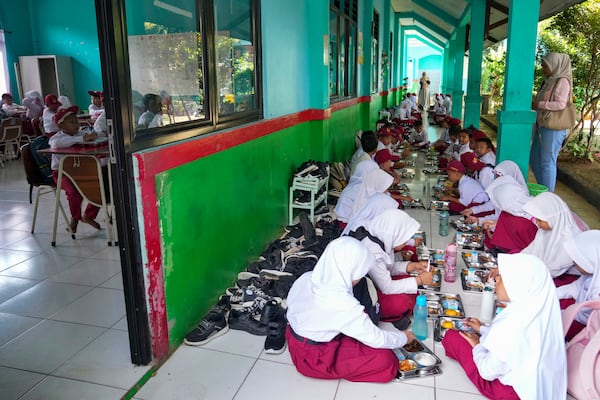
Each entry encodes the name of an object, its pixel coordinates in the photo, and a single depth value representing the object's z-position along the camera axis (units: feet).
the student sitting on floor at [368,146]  20.54
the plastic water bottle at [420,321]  10.00
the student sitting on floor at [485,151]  20.31
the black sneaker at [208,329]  9.94
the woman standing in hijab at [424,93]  63.98
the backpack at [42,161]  16.36
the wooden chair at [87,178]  15.23
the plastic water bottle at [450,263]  12.38
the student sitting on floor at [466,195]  17.95
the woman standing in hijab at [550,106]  18.69
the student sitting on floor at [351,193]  17.02
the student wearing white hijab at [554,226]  11.13
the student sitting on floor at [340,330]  8.36
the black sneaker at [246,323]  10.30
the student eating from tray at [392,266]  10.73
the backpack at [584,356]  7.35
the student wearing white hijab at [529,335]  7.24
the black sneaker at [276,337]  9.62
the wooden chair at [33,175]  16.20
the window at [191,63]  8.91
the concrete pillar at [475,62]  32.73
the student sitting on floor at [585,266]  9.00
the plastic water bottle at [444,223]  16.37
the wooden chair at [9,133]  29.89
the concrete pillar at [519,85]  18.33
